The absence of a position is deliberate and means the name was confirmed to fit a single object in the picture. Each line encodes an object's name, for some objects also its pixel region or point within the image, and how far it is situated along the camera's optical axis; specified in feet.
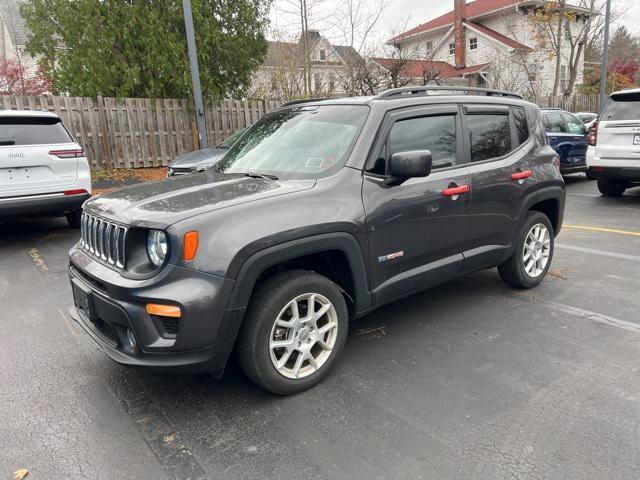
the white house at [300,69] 53.62
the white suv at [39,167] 20.58
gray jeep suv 8.61
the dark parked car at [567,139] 37.14
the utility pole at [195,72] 32.91
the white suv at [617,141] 28.27
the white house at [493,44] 97.19
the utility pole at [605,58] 60.44
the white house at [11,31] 96.12
